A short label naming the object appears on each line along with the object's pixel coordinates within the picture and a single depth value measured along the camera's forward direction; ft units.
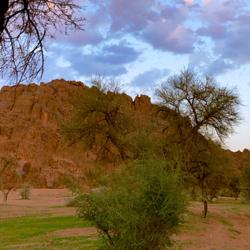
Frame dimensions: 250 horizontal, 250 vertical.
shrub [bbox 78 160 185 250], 30.67
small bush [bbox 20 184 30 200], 156.76
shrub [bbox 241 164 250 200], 163.44
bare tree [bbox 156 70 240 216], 80.86
